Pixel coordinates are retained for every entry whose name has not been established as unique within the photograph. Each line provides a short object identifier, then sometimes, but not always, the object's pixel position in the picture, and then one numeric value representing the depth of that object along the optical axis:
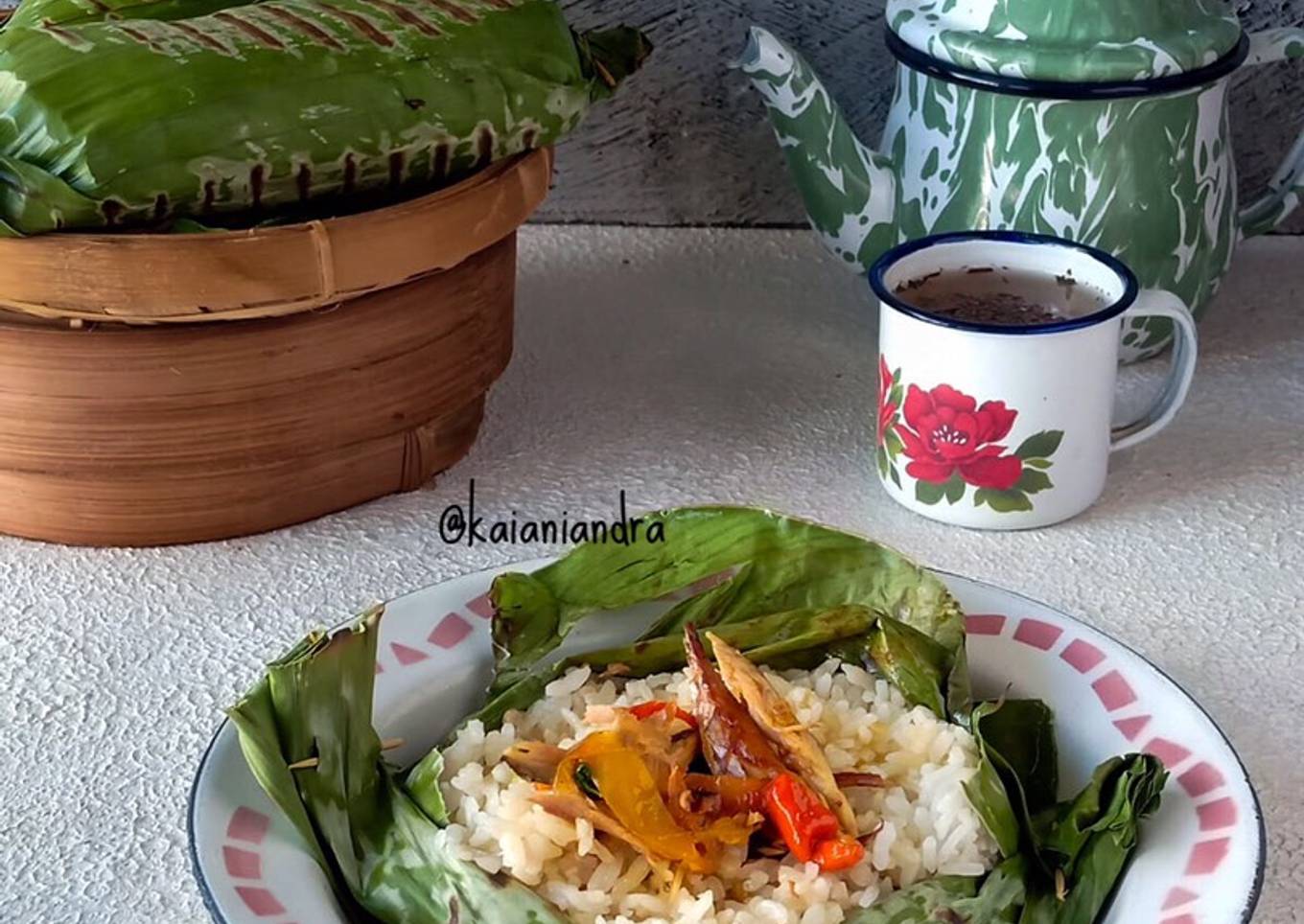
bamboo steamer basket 0.62
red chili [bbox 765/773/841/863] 0.47
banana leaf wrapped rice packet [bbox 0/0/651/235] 0.64
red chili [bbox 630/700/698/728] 0.51
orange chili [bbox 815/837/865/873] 0.46
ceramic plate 0.45
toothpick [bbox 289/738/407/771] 0.50
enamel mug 0.68
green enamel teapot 0.76
